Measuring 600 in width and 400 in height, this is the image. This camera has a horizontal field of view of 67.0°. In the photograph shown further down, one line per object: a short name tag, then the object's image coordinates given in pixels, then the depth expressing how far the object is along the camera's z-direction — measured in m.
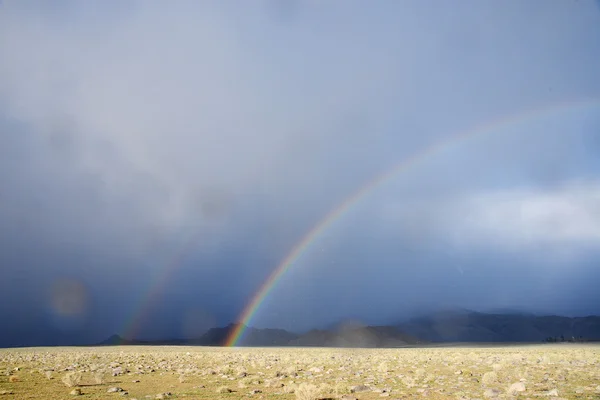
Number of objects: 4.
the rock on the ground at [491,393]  19.09
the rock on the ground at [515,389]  19.48
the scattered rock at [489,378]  23.19
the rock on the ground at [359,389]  21.33
